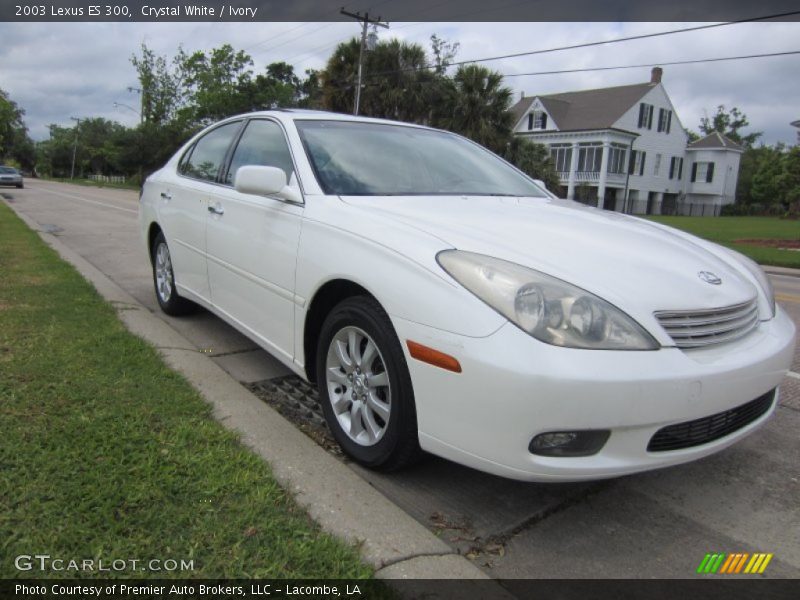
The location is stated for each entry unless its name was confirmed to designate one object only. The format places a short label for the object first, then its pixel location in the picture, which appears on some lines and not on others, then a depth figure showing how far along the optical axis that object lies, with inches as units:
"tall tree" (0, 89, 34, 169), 3789.1
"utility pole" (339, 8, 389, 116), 1103.6
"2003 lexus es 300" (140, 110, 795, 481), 81.0
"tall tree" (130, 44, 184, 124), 2076.8
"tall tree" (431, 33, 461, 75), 1455.8
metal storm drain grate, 120.8
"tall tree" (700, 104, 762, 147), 2937.5
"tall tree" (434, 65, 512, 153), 1023.6
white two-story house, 1611.7
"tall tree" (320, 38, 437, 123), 1123.9
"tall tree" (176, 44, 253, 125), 1792.6
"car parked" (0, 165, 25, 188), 1417.3
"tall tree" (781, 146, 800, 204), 1257.4
